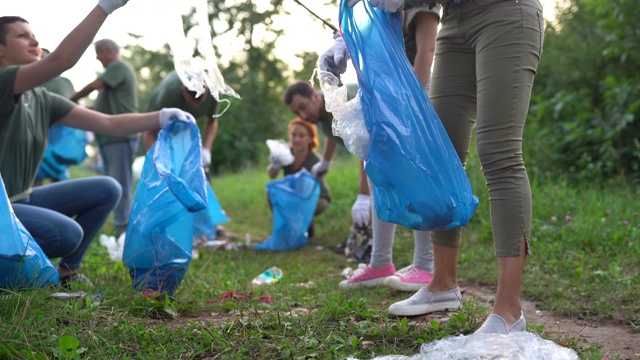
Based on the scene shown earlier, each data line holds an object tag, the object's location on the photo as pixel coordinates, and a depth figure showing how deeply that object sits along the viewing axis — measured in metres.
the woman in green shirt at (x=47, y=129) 2.60
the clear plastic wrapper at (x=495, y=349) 1.86
